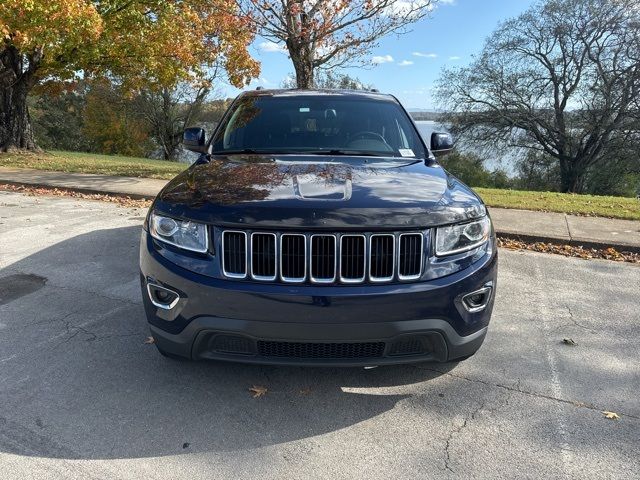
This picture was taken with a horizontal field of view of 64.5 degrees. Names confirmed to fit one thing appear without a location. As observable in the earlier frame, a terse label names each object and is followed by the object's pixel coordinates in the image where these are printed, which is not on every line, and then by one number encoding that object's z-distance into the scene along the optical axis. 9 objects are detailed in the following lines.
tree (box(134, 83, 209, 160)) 38.00
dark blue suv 2.56
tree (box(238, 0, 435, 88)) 12.01
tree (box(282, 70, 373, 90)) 33.88
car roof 4.71
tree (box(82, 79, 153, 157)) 40.06
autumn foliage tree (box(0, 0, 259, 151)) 11.88
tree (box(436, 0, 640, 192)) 27.14
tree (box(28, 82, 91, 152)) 38.84
